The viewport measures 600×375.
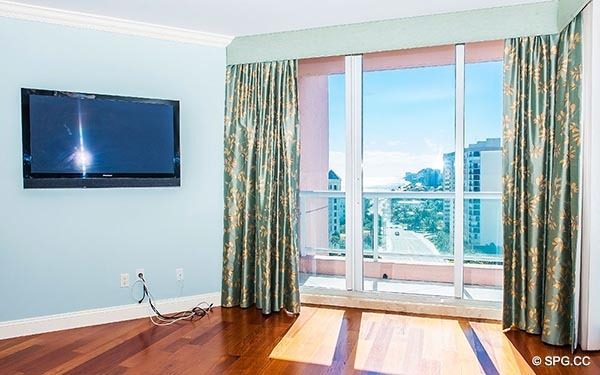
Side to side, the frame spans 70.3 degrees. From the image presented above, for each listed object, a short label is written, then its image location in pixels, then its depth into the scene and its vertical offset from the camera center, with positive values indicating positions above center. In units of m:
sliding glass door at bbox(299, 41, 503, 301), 3.65 +0.06
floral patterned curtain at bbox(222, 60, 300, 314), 3.75 -0.07
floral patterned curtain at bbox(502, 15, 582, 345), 2.95 -0.02
